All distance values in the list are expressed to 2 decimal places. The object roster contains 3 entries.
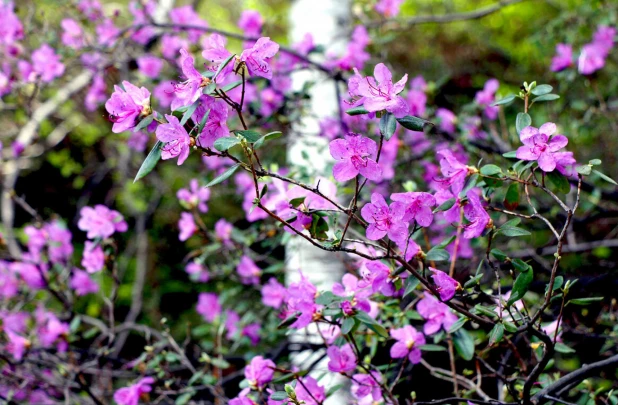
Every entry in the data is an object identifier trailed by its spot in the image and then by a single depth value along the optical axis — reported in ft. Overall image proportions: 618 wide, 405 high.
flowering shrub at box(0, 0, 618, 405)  2.78
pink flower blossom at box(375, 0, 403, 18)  7.52
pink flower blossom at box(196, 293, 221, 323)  6.73
